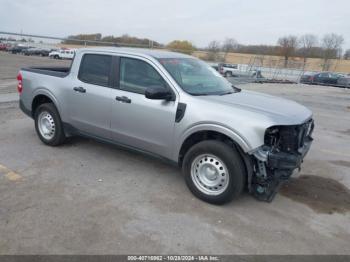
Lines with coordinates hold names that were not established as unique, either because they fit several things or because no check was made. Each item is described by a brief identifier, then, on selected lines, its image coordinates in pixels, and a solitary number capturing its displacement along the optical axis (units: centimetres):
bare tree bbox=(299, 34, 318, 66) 6425
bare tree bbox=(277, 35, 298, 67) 6550
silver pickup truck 380
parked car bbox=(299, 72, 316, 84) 3029
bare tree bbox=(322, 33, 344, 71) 5081
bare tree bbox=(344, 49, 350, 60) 7712
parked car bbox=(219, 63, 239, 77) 3184
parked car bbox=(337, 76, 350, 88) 2830
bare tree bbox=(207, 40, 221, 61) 3495
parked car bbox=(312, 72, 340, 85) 2969
